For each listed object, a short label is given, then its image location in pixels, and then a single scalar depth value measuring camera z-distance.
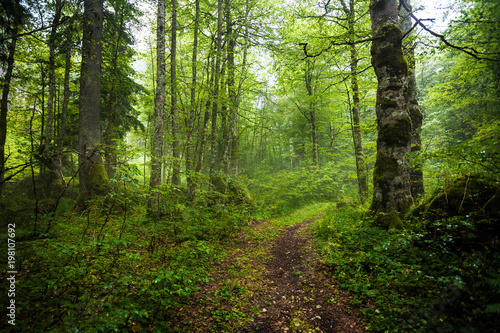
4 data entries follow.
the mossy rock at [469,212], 3.04
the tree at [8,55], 5.10
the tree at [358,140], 9.39
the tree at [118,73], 10.92
